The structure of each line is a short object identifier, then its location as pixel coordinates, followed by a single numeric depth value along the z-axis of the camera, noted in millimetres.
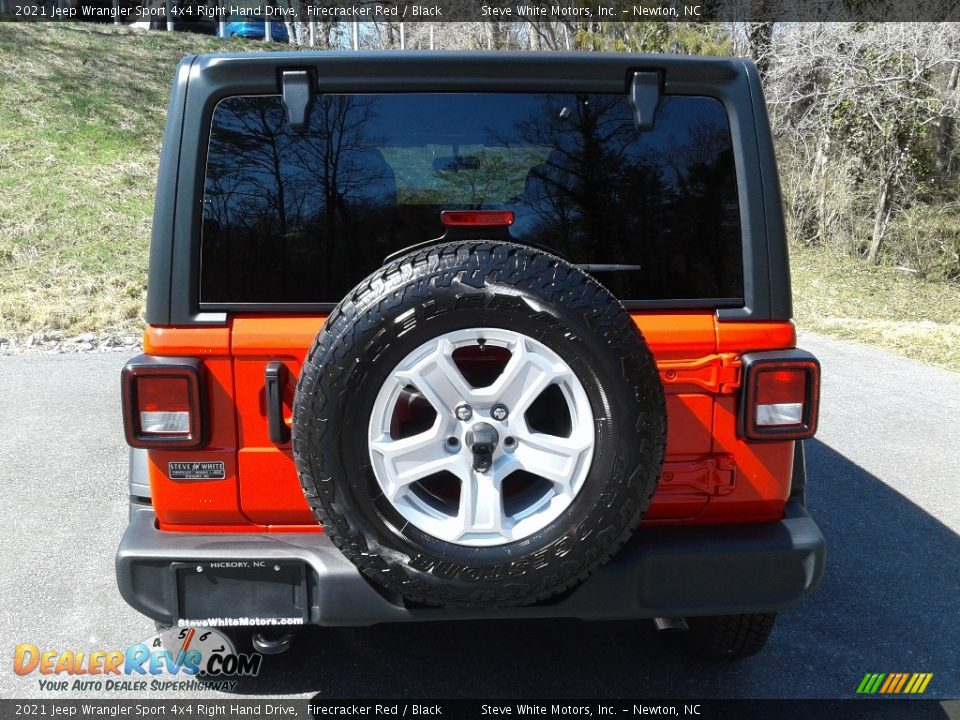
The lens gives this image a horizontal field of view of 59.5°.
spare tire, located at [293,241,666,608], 2082
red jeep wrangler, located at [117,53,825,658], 2170
